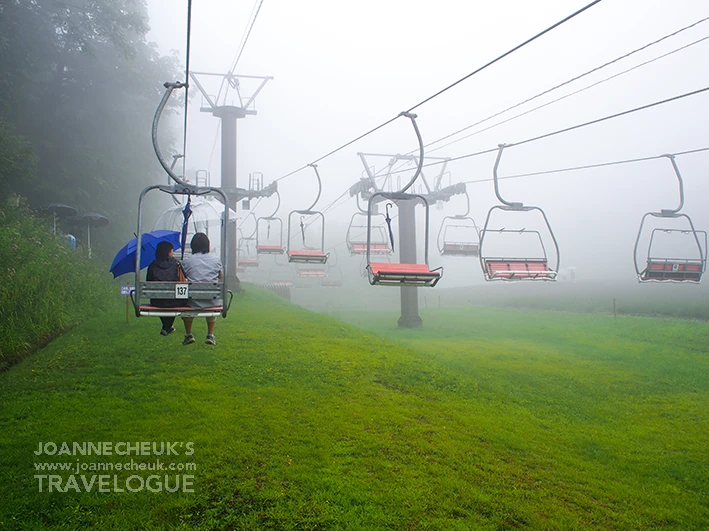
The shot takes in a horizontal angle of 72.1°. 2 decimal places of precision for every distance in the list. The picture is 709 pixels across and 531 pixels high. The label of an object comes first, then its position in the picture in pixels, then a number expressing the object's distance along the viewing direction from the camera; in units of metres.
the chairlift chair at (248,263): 30.73
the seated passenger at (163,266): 7.46
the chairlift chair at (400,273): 8.91
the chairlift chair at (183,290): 6.58
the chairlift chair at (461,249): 19.80
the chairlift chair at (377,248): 19.83
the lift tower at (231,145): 27.64
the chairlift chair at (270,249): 20.41
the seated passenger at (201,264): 7.51
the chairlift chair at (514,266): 10.53
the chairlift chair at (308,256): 15.14
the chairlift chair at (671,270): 11.96
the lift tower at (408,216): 25.70
